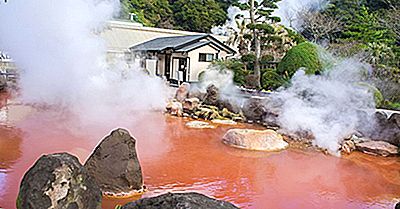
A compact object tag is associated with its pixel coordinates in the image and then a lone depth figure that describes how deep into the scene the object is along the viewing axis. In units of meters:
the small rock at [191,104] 12.47
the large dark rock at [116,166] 5.28
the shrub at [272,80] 14.38
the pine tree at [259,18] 15.08
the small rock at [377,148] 8.27
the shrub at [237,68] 15.57
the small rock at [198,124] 10.49
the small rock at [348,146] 8.38
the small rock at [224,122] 11.05
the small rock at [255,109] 11.22
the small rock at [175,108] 12.31
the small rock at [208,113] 11.59
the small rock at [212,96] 12.85
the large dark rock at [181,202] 2.16
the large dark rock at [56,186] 3.05
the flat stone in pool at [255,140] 8.23
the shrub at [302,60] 13.81
